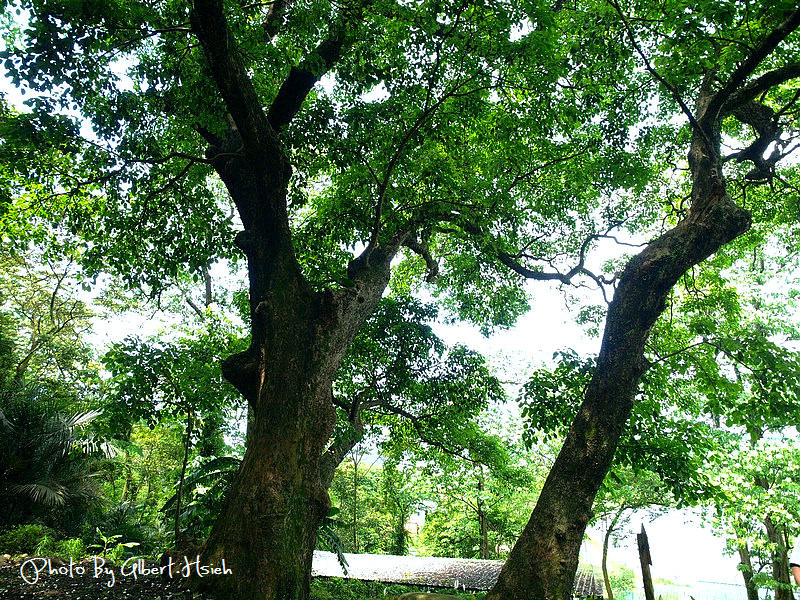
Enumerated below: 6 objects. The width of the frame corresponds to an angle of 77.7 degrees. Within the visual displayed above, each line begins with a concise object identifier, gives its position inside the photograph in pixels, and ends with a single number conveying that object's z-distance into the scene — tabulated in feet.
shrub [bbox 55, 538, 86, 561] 23.42
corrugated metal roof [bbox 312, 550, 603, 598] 36.63
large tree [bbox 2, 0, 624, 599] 13.56
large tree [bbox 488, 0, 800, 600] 13.10
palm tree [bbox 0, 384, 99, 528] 29.50
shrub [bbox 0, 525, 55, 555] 23.70
